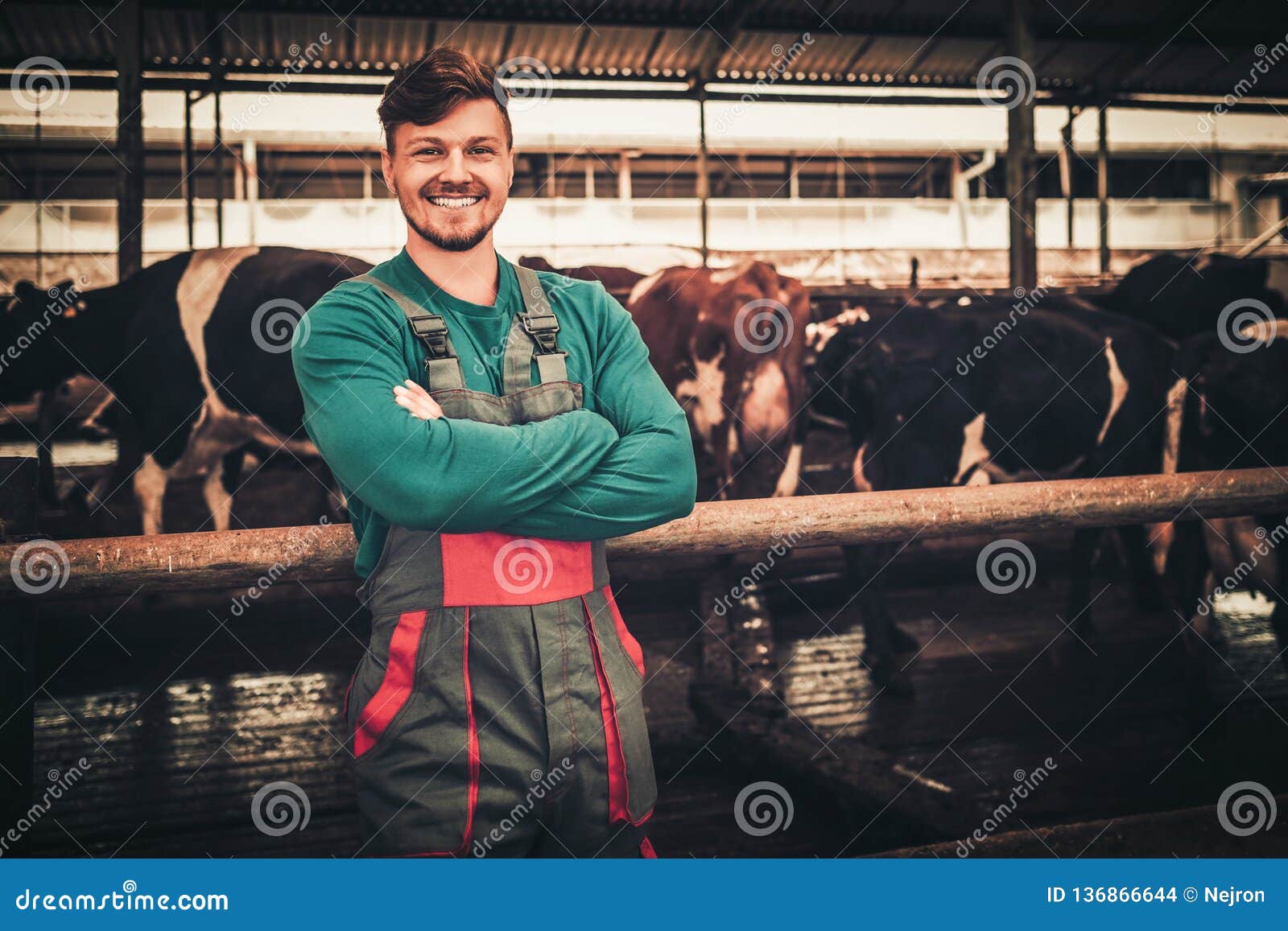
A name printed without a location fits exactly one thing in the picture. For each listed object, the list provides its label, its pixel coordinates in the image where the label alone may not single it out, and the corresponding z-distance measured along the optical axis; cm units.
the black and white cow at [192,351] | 466
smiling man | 128
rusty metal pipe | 157
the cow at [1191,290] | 520
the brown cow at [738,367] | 488
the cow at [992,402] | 440
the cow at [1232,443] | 352
